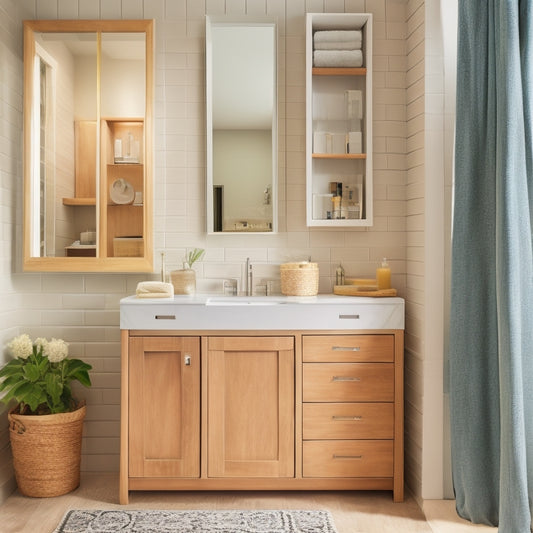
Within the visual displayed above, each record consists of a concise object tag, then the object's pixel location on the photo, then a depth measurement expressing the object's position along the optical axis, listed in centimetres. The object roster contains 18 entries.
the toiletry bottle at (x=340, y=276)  332
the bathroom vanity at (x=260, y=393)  292
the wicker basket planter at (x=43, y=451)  299
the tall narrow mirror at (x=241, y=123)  329
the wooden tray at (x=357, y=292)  310
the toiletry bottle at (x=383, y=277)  318
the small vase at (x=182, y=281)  321
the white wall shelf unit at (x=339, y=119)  324
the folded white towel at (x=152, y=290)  301
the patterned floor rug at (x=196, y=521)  267
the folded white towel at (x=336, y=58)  324
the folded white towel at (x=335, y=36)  323
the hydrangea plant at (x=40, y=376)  297
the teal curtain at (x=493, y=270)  220
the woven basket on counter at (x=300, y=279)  317
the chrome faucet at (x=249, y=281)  333
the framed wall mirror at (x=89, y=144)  325
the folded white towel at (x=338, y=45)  324
